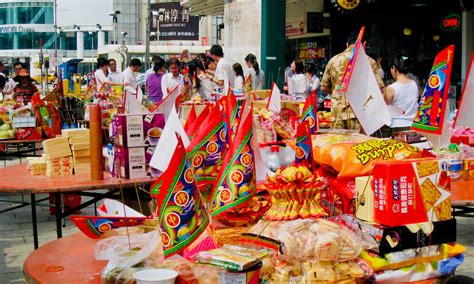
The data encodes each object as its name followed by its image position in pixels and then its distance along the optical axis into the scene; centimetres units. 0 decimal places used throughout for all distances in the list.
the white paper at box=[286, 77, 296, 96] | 1157
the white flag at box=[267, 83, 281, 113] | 646
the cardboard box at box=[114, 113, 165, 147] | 466
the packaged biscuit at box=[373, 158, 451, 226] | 285
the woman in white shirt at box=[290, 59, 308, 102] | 1252
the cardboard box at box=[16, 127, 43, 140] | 983
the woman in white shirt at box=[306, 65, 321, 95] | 1562
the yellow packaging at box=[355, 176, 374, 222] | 299
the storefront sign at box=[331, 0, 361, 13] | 1580
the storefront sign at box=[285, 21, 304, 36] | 2167
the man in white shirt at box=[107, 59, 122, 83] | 1658
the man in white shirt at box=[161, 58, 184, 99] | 1247
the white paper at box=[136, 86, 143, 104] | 855
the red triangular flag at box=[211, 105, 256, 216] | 287
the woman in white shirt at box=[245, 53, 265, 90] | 1334
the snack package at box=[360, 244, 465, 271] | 275
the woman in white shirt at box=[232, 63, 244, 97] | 1211
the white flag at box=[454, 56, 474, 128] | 431
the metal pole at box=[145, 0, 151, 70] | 3256
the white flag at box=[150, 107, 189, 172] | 320
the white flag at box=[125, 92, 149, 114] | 511
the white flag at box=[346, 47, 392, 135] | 449
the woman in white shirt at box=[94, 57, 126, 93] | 1476
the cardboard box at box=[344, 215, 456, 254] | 279
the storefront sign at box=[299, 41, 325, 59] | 2134
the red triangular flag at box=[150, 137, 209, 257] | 257
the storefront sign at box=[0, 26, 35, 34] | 9194
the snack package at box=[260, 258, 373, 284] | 258
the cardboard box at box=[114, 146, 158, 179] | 471
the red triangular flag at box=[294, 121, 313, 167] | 312
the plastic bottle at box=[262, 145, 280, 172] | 448
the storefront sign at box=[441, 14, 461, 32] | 1592
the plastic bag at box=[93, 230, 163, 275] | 265
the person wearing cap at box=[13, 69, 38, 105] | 1226
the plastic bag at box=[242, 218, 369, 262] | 262
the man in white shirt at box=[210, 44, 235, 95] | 1163
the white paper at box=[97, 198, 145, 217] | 330
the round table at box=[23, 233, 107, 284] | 273
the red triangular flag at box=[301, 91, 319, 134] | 444
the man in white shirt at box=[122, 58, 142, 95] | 1468
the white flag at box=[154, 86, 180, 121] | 498
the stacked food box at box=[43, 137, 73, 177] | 501
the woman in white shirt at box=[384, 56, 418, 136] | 831
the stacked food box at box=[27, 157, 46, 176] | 512
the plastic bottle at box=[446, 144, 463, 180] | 515
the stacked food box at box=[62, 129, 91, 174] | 509
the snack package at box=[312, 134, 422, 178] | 329
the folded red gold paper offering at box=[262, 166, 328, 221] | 286
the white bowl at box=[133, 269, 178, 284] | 239
